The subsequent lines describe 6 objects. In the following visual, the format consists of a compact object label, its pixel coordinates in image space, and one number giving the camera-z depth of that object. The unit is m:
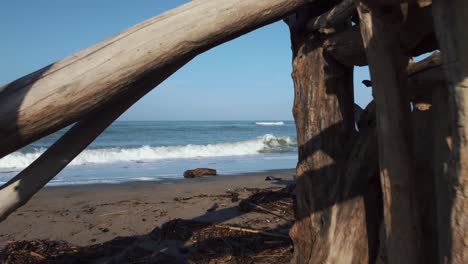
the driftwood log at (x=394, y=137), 1.92
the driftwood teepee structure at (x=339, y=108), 1.44
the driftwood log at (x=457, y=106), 1.34
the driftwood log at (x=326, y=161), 2.55
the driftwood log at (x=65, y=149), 1.69
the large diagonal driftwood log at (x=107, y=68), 1.44
